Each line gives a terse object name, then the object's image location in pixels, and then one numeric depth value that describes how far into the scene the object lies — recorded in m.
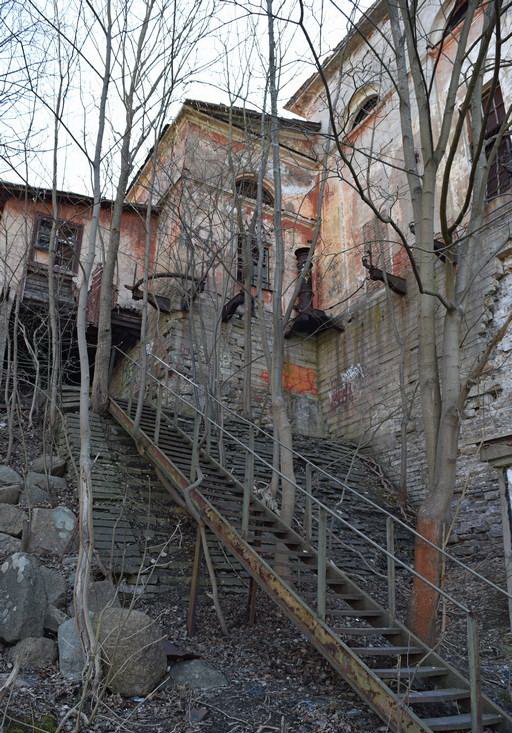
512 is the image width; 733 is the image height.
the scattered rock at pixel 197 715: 4.26
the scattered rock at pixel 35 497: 7.32
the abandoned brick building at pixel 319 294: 10.48
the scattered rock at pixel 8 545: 6.44
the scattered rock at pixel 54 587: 5.66
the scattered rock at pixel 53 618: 5.31
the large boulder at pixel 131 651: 4.48
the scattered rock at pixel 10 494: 7.31
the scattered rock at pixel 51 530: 6.72
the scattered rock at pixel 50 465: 8.20
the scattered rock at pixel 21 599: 4.97
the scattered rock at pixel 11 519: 6.77
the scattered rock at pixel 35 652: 4.73
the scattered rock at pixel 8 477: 7.84
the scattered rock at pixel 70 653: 4.56
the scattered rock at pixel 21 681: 4.33
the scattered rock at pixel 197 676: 4.88
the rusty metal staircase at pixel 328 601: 4.12
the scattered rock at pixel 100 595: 5.55
